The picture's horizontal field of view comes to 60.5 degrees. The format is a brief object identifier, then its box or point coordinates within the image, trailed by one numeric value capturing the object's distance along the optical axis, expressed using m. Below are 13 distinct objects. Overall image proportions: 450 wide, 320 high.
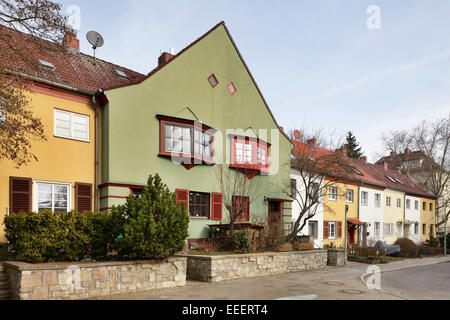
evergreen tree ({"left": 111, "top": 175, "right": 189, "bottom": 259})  10.38
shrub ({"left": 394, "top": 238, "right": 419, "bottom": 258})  28.45
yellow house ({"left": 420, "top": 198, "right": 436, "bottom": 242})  43.25
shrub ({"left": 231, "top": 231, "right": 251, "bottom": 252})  14.59
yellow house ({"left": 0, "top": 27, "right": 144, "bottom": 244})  12.00
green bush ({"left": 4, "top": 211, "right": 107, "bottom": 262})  9.37
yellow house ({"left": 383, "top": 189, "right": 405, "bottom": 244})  35.11
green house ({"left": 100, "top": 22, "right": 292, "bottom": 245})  13.97
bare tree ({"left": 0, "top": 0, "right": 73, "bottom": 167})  9.13
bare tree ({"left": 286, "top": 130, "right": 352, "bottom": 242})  19.97
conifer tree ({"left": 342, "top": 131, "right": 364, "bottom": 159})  56.59
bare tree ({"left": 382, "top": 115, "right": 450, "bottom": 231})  41.91
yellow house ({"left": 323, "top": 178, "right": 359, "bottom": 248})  26.52
